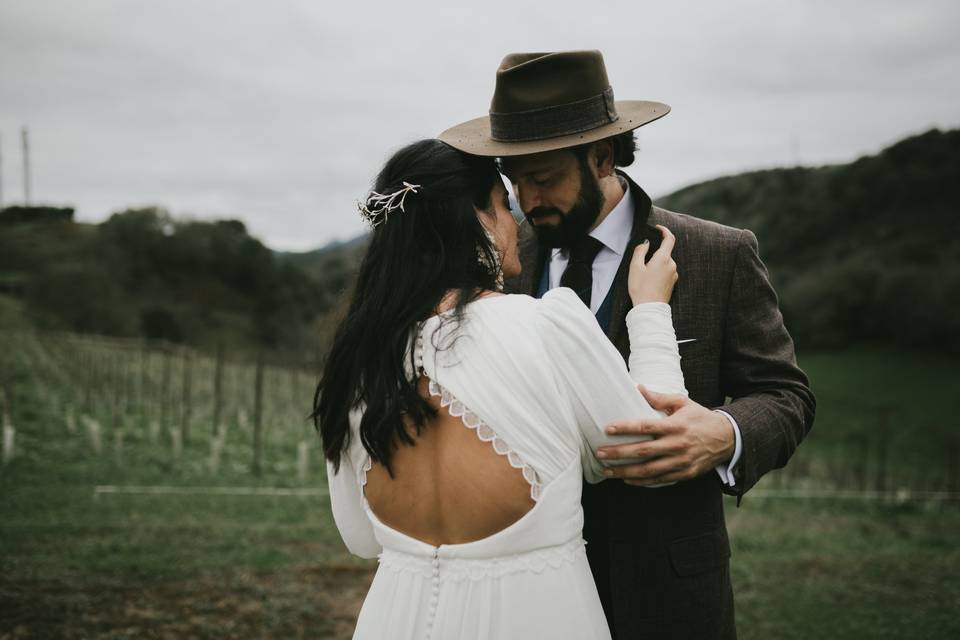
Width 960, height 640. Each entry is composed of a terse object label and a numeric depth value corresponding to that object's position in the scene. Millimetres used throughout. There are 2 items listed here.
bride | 1654
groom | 2133
